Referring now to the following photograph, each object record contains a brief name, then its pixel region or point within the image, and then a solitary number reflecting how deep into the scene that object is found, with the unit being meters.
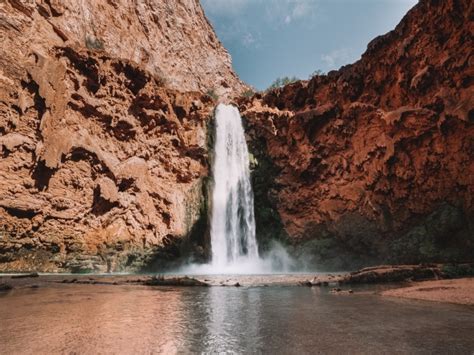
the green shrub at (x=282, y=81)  44.31
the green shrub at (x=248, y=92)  42.72
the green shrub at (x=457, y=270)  11.57
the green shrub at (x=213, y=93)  40.00
